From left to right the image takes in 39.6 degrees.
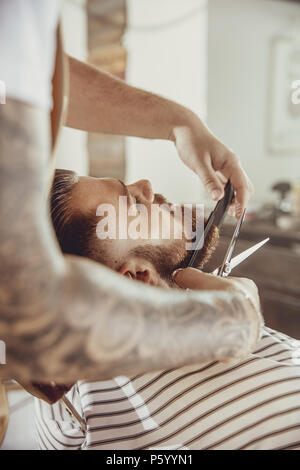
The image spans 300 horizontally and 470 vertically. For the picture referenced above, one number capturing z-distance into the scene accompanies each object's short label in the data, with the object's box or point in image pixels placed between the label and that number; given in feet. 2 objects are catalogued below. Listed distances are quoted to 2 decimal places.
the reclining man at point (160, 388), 2.49
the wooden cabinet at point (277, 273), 6.93
